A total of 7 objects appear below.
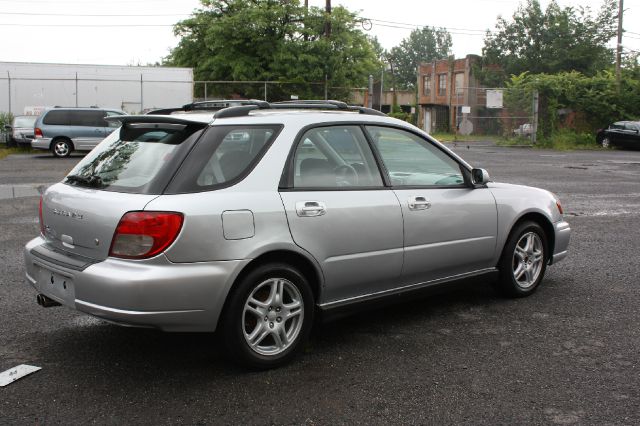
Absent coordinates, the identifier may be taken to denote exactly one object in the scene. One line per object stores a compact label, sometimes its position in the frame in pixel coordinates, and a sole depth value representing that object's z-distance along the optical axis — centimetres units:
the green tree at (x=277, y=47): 3950
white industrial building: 3061
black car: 3431
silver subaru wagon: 381
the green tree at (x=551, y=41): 6912
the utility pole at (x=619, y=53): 3897
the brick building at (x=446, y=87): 6338
